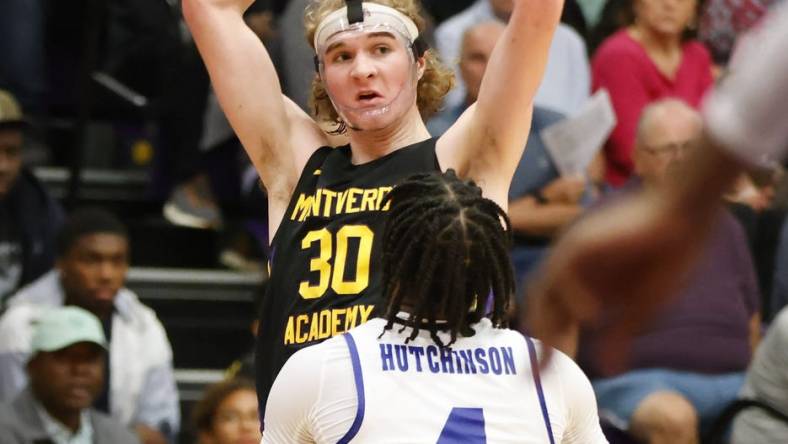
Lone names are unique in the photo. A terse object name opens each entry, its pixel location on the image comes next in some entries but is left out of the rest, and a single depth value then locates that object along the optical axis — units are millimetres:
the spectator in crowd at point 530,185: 12891
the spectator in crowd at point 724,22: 16050
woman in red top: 14453
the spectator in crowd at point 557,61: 14687
